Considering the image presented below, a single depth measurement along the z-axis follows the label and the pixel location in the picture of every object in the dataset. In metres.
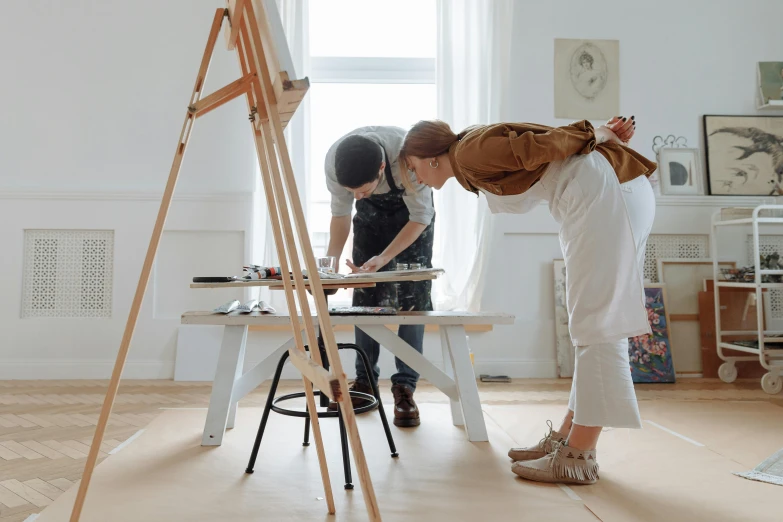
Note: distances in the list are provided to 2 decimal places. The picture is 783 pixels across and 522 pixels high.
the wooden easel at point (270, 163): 1.09
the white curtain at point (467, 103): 3.66
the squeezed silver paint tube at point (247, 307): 2.22
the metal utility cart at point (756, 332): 3.25
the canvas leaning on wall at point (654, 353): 3.58
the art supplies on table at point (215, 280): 1.94
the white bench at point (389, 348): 2.12
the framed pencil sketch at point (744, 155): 3.88
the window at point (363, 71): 3.86
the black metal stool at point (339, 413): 1.68
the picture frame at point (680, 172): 3.85
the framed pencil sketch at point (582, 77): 3.80
